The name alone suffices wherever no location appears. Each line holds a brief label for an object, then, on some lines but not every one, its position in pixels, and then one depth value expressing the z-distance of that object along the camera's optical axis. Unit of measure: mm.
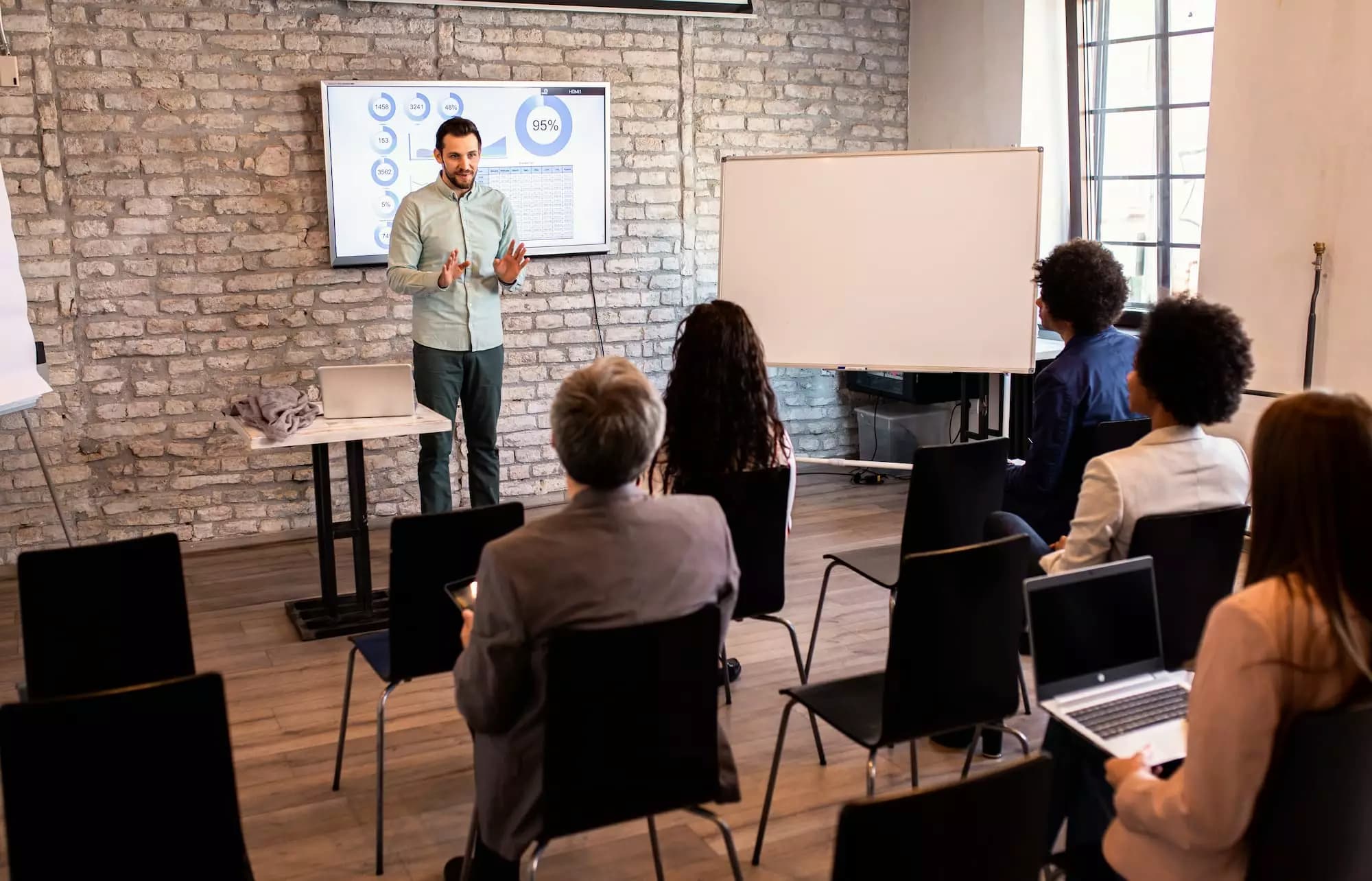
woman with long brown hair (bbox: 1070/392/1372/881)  1503
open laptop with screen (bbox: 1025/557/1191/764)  1938
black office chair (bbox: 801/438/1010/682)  3299
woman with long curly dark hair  3127
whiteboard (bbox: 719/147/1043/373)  5352
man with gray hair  1920
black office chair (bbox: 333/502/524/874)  2721
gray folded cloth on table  4047
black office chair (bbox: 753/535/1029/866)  2342
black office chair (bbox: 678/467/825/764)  3092
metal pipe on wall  4609
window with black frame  5512
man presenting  4871
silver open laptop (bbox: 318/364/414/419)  4164
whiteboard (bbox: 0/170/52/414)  4141
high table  4074
